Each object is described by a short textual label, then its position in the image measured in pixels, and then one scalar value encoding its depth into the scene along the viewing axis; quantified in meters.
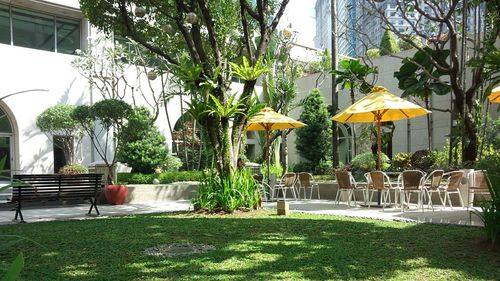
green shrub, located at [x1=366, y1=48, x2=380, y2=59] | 23.14
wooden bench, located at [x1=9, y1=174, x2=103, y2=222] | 8.44
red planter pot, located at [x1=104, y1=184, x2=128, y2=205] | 12.39
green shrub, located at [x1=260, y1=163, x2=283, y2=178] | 14.80
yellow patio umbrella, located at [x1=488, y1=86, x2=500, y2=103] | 8.90
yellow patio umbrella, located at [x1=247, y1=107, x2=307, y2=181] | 11.30
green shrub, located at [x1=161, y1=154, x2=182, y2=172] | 16.81
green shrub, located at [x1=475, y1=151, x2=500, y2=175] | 5.16
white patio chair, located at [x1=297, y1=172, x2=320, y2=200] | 12.39
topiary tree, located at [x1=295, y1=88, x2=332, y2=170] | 19.45
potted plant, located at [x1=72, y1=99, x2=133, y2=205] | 12.40
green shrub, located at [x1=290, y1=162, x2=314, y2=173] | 19.37
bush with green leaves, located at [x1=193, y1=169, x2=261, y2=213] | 8.77
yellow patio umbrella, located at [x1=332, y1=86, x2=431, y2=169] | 9.34
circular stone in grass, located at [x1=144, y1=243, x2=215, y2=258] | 4.88
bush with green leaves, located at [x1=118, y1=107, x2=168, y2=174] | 14.62
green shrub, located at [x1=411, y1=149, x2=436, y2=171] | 13.77
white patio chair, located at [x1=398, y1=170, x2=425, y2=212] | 8.66
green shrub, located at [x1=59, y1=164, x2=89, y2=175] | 16.62
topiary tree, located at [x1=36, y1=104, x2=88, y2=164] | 16.52
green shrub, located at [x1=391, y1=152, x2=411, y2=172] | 14.64
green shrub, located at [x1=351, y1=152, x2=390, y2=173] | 14.38
